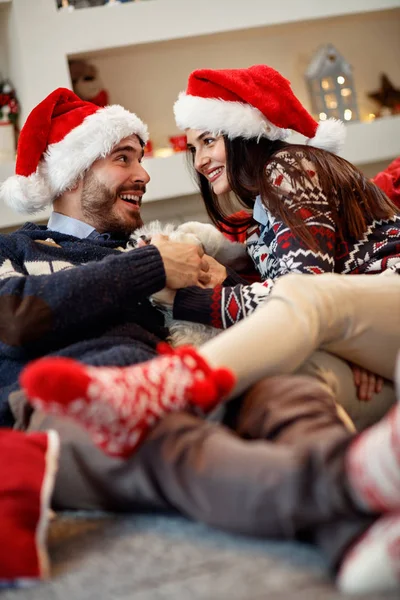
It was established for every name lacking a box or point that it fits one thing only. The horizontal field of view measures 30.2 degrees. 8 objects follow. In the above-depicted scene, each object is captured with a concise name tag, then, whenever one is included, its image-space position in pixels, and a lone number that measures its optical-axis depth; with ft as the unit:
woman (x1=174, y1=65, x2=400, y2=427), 5.36
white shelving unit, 11.05
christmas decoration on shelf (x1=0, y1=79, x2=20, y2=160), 11.44
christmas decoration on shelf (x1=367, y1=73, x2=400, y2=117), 13.41
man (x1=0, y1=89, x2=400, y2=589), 2.85
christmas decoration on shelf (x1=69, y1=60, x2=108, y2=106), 11.84
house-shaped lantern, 12.75
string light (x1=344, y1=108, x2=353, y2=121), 12.84
